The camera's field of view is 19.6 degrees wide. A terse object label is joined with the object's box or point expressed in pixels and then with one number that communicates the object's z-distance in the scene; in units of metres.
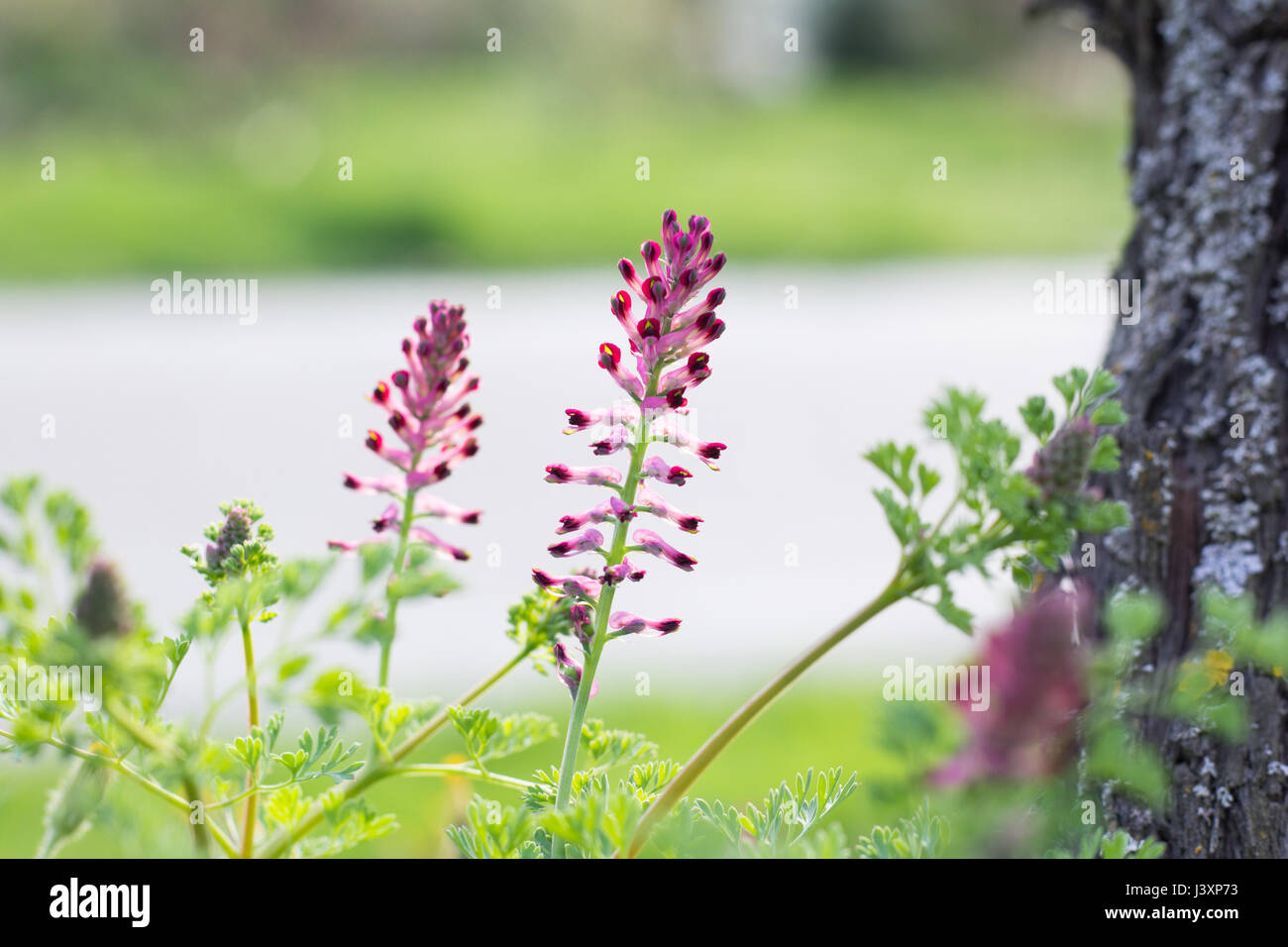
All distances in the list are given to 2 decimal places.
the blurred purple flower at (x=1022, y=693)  0.39
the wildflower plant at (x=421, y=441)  0.45
